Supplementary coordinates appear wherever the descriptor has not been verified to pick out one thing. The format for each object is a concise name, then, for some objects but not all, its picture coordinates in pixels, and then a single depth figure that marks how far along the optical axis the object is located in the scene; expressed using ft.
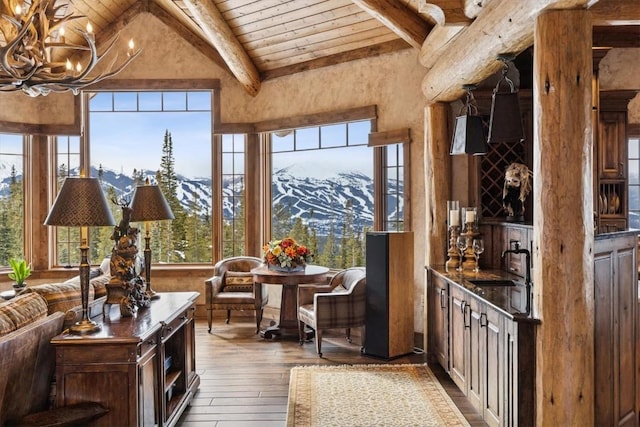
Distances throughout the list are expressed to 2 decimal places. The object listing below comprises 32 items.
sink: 14.64
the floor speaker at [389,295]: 17.61
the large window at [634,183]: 22.49
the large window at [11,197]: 24.08
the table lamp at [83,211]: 9.47
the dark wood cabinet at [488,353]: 10.12
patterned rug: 12.80
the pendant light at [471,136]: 14.40
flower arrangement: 20.15
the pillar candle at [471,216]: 16.65
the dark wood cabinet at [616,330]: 10.51
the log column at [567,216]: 9.33
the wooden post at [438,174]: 17.94
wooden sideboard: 9.53
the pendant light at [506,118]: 12.72
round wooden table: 19.69
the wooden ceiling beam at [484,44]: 10.30
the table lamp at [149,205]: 12.67
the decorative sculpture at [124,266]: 11.52
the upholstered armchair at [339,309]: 17.97
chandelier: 12.22
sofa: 8.52
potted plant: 19.35
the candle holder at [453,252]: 17.15
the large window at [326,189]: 22.25
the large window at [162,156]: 25.26
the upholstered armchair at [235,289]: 21.39
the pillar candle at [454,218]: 17.10
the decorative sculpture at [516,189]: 15.64
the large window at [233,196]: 25.25
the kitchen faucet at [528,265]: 11.00
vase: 20.18
